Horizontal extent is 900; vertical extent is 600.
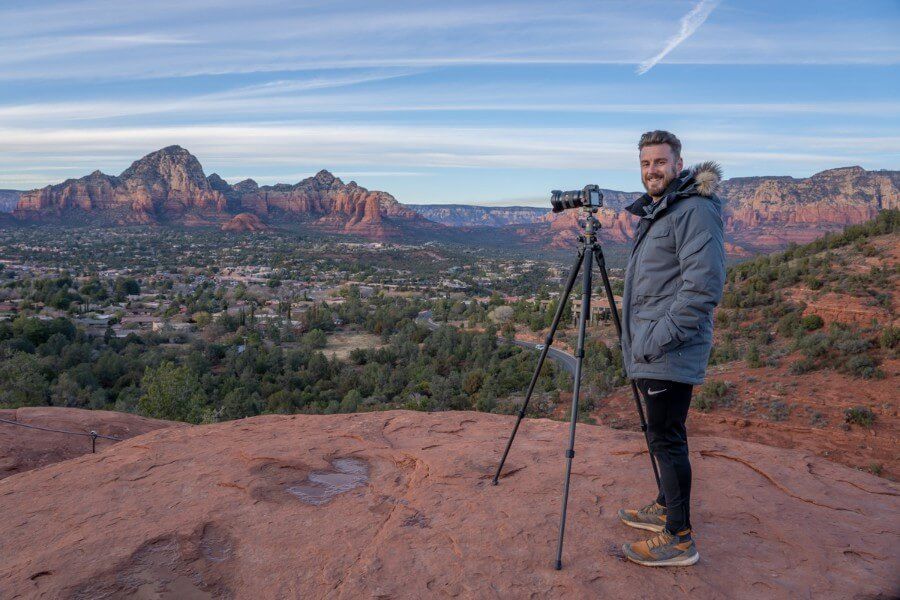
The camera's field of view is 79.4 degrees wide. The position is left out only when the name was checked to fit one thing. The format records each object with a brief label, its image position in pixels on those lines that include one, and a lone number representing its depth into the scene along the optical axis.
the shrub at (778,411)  13.29
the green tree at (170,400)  14.46
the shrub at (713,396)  14.60
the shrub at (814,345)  16.02
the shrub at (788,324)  19.47
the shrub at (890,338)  14.92
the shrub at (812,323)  18.79
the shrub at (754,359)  16.94
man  2.90
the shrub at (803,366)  15.66
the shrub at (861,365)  14.25
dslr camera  3.60
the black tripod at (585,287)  3.34
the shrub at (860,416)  12.04
